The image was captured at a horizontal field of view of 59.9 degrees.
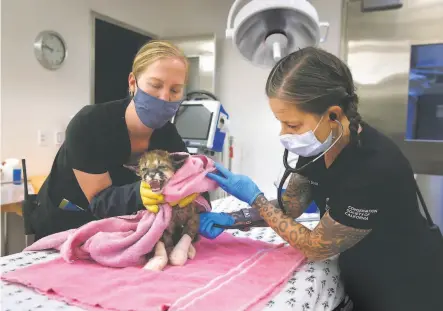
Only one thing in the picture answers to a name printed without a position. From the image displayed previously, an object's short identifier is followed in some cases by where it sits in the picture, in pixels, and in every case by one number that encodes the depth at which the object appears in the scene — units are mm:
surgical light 1275
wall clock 2703
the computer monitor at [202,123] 2963
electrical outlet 2764
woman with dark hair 1018
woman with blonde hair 1194
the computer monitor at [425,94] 2855
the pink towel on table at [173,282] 824
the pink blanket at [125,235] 1053
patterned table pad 840
